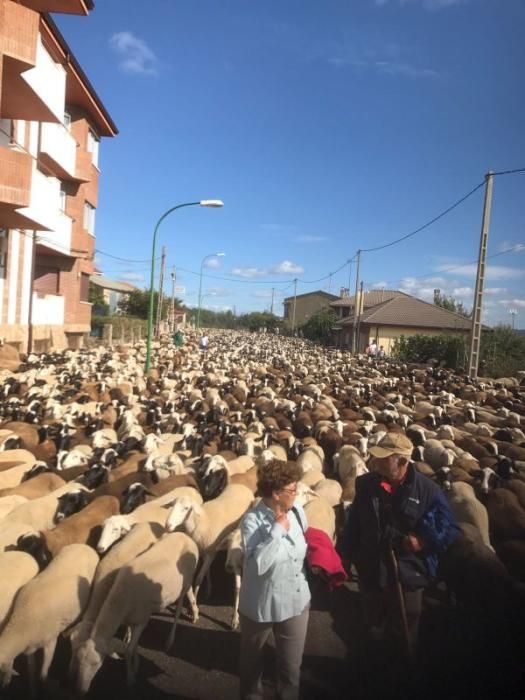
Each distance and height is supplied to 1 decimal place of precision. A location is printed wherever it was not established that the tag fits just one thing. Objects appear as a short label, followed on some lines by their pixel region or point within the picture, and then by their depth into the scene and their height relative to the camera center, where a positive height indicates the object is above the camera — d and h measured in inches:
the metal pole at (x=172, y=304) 2545.3 +91.8
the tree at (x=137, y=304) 2144.4 +64.1
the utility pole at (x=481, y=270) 861.2 +120.4
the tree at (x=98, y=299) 2105.1 +67.6
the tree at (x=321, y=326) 2613.2 +34.7
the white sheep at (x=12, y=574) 175.6 -90.3
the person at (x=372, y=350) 1556.0 -38.6
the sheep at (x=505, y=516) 265.0 -85.5
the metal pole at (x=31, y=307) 844.0 +7.6
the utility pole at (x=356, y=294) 1727.4 +132.6
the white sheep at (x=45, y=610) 165.0 -95.0
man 159.3 -57.8
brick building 546.3 +214.2
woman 132.5 -62.4
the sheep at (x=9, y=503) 254.0 -92.9
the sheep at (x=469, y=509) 265.6 -83.6
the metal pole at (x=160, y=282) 1783.5 +130.8
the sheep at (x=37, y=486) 285.1 -94.5
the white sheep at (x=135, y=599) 167.8 -94.3
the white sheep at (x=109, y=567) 175.2 -90.2
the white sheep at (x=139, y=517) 217.6 -87.5
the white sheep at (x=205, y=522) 227.1 -87.0
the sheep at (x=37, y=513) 246.3 -92.7
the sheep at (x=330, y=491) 300.0 -88.6
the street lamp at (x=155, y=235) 785.6 +128.4
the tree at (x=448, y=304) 2606.5 +188.1
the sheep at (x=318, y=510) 246.4 -83.4
